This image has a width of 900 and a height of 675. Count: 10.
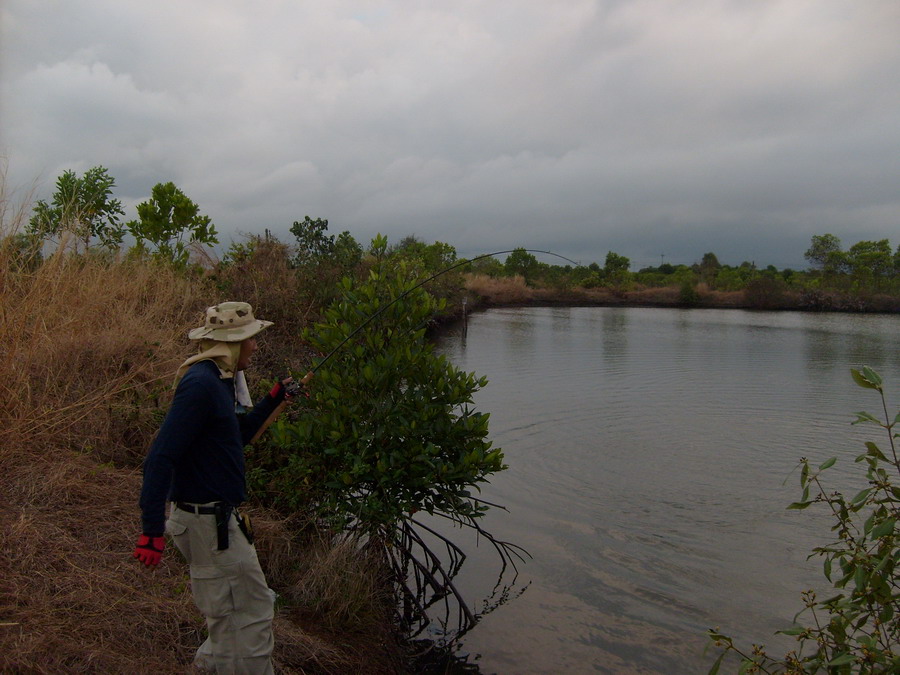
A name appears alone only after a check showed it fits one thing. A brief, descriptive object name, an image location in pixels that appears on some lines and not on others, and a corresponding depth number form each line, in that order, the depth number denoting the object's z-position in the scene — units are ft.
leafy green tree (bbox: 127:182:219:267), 50.39
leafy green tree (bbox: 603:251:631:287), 230.68
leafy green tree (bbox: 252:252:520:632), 17.94
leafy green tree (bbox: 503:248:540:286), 220.02
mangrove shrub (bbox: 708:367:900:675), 10.63
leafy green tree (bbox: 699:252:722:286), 227.36
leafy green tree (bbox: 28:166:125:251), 44.21
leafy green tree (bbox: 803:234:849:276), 211.82
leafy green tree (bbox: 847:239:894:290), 201.46
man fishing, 10.94
